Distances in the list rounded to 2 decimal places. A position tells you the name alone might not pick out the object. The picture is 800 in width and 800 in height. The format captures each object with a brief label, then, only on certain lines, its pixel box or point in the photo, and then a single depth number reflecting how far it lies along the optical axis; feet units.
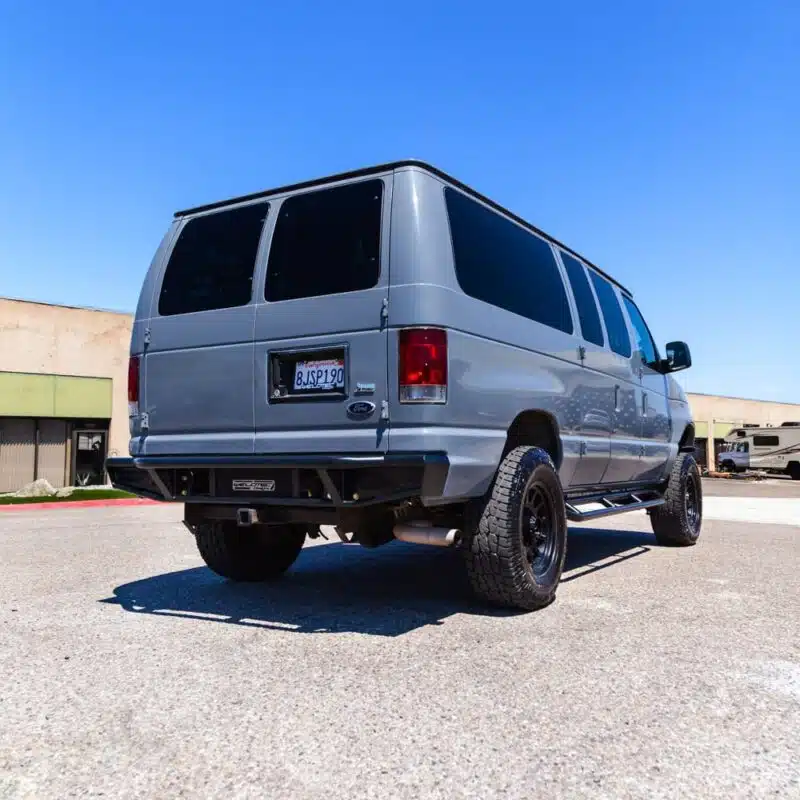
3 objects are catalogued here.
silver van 13.48
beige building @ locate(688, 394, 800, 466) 176.04
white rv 118.38
